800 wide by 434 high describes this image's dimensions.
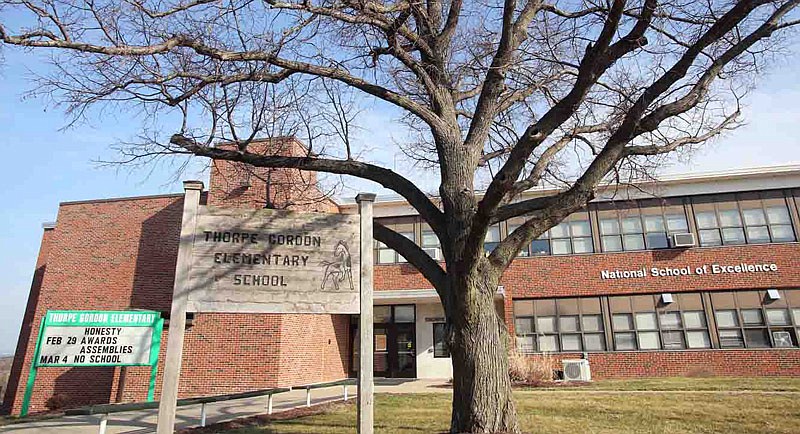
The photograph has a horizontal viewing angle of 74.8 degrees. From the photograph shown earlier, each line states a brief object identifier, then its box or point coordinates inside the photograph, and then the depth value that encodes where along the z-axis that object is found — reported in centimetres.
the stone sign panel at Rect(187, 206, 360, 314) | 608
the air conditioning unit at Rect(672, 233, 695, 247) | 1898
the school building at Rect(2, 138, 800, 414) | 1747
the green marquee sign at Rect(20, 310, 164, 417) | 1449
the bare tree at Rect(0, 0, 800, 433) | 586
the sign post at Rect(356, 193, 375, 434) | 595
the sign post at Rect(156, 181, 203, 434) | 564
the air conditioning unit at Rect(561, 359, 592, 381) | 1711
